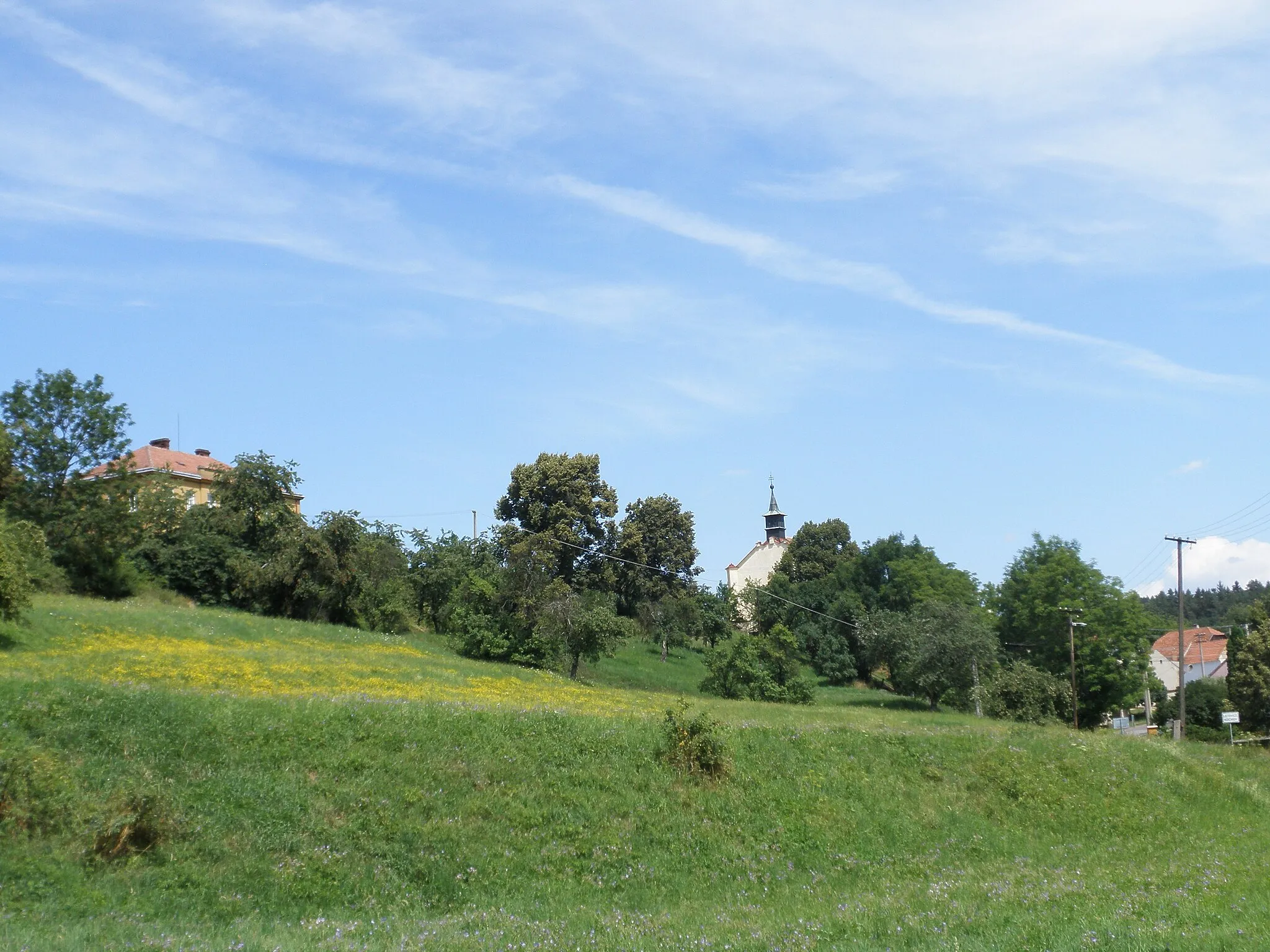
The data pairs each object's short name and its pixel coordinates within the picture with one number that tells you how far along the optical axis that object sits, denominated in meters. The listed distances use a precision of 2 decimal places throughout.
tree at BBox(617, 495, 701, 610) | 87.31
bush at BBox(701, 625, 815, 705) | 54.56
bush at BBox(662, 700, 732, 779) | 21.56
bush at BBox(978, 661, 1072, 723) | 58.25
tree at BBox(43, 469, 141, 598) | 49.22
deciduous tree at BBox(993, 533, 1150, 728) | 72.44
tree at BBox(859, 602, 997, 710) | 59.81
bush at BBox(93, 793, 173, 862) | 13.91
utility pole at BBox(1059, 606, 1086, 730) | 60.61
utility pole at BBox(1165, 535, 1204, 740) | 51.84
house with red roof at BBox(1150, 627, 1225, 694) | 137.38
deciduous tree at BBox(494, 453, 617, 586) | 84.19
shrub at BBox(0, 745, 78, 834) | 13.84
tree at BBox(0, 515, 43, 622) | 29.80
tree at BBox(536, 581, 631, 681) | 50.19
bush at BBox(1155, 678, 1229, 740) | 83.69
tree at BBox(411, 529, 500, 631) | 65.56
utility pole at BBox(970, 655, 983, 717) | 57.59
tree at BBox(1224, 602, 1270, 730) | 66.19
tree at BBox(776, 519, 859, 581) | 116.88
